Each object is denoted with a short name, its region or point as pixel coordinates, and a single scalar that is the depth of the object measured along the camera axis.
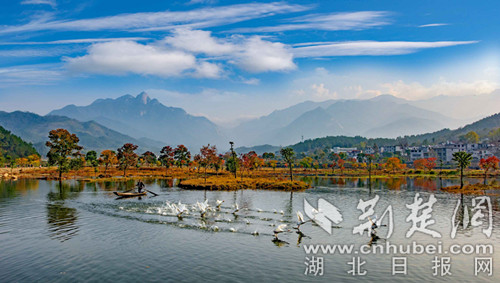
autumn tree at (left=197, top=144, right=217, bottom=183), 83.94
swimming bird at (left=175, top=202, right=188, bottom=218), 35.51
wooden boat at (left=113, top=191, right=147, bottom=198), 52.45
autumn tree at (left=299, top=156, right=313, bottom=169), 162.95
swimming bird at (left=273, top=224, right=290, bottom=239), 27.25
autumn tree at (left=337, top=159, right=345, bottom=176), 131.76
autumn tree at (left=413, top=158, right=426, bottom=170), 150.50
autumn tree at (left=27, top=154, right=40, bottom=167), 151.07
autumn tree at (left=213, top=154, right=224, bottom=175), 93.22
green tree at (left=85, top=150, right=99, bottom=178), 123.84
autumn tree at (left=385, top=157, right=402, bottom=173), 132.62
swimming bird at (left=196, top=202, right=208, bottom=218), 35.20
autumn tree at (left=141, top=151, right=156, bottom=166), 139.25
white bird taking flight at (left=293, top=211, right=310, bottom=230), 27.97
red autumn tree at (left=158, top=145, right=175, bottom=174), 111.09
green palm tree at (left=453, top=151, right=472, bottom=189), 68.81
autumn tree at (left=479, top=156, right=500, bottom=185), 86.84
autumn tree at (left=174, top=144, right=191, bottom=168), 118.00
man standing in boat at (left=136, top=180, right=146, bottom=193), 56.06
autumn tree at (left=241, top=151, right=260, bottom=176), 96.82
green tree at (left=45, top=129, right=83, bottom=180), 83.88
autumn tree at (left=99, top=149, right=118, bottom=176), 114.68
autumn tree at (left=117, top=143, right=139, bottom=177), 97.81
